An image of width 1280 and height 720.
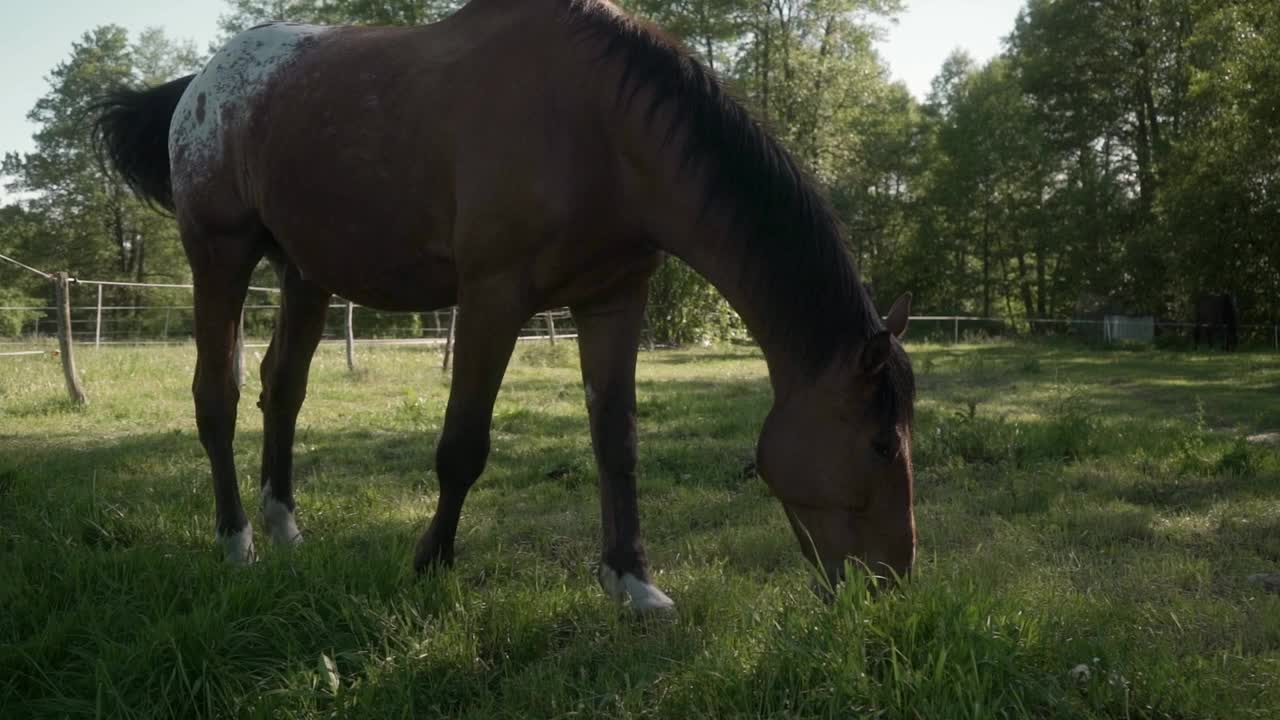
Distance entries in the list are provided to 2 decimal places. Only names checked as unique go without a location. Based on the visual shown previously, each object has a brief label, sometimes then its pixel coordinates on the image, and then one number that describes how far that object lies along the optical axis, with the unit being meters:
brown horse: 2.70
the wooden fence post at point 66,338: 9.39
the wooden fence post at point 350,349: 14.05
